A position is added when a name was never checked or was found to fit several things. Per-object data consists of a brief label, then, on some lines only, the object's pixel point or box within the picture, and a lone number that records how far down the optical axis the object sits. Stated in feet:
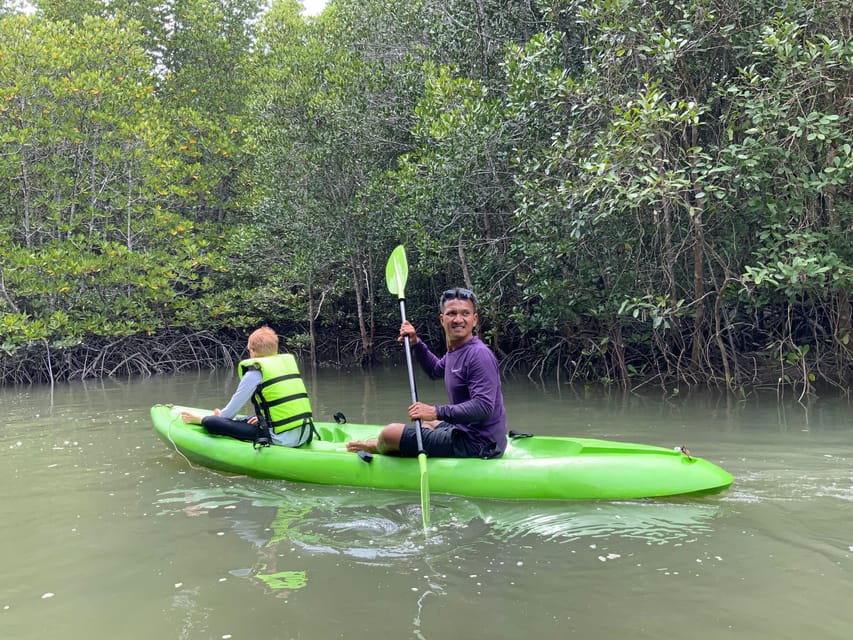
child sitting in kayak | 13.93
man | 11.35
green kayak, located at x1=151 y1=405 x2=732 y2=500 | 11.50
